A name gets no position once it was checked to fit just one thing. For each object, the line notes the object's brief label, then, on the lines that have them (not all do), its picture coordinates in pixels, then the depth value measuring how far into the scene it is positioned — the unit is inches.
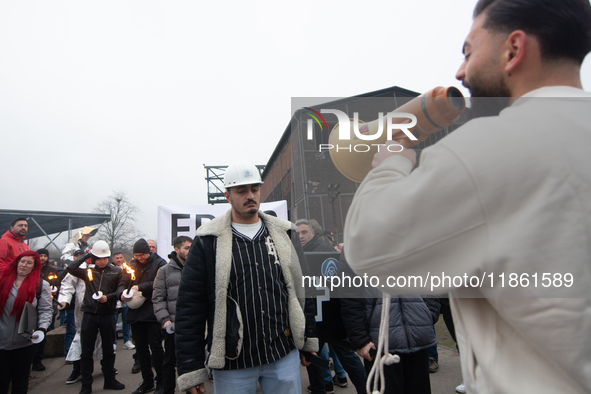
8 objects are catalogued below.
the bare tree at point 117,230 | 1238.9
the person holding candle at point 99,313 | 200.7
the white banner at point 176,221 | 246.8
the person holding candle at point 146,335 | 184.2
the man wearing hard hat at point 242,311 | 88.7
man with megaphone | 24.7
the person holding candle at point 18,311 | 155.3
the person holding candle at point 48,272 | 300.1
